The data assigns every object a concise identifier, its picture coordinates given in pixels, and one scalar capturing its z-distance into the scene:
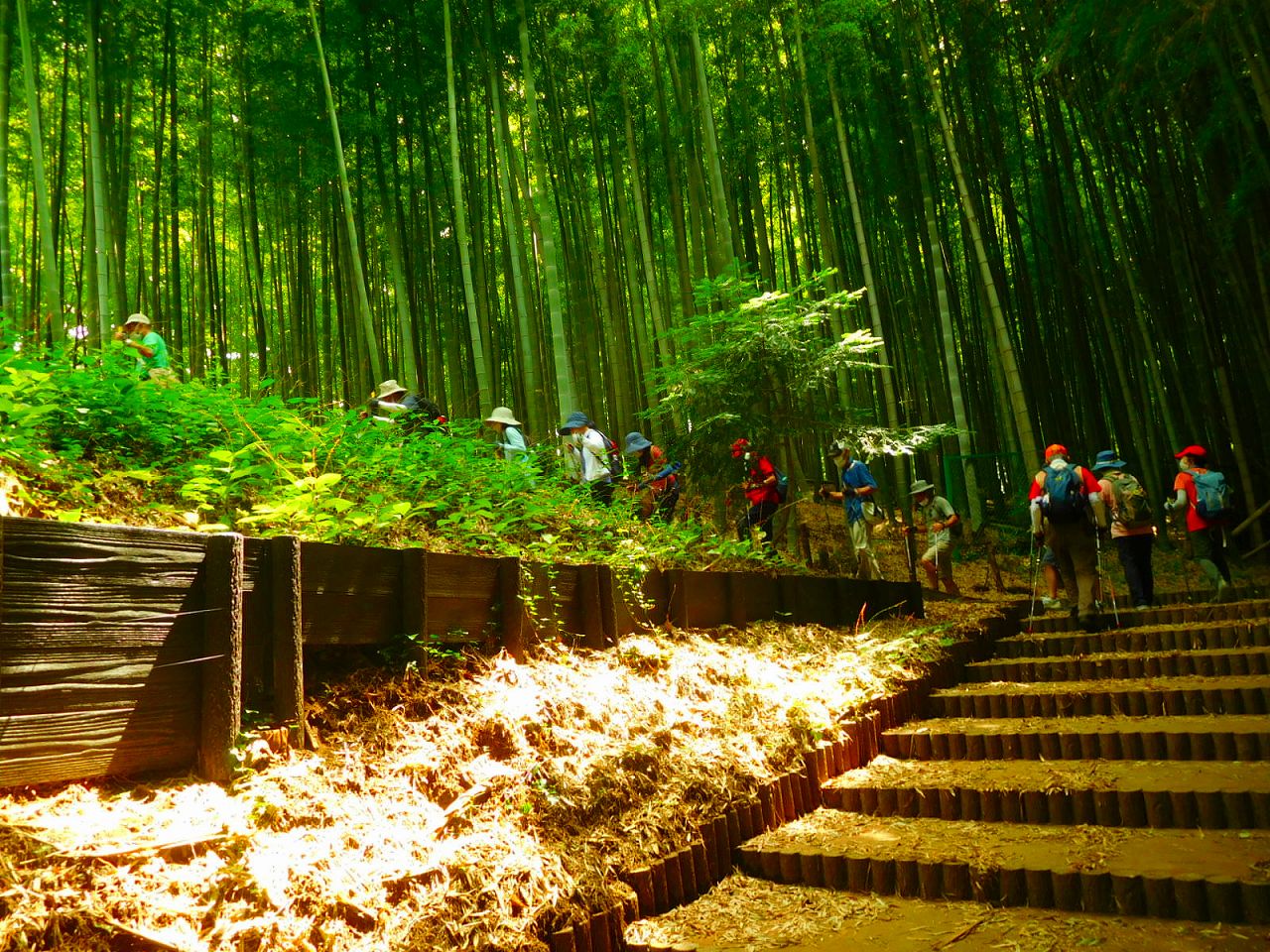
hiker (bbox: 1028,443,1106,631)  5.37
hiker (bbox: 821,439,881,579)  6.61
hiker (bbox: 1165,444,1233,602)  6.06
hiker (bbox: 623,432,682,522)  5.91
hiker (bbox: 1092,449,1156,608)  6.08
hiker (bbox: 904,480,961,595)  7.40
